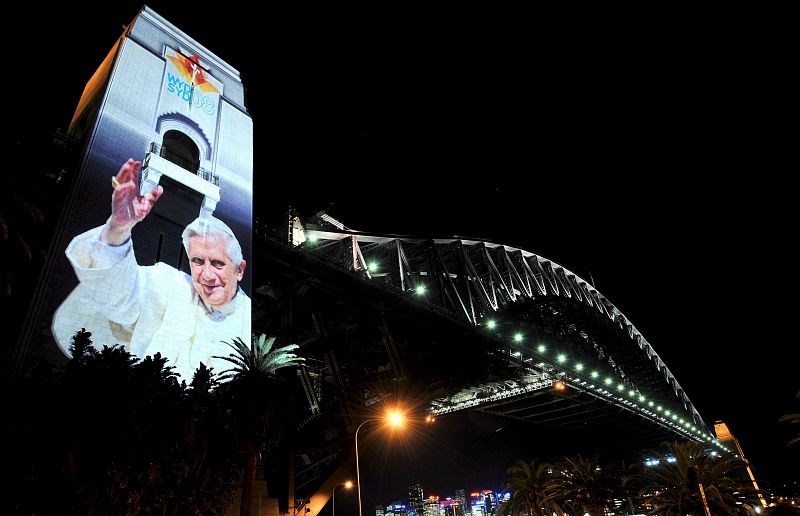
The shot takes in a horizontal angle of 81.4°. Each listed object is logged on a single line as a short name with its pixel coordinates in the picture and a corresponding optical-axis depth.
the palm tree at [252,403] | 25.56
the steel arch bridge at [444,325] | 46.12
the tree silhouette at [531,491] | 42.56
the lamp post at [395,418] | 27.93
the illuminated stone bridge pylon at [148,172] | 25.25
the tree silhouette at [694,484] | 32.25
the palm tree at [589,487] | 38.75
